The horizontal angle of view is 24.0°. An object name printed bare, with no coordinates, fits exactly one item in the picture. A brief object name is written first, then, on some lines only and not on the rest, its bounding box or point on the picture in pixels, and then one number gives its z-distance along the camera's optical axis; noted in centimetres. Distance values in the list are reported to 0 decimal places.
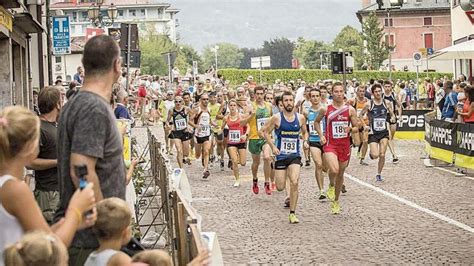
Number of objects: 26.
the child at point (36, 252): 455
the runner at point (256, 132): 2005
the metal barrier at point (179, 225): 704
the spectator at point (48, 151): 880
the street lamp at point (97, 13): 4105
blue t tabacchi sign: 3300
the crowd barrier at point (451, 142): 2267
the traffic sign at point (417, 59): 4952
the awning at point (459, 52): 2783
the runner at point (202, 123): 2534
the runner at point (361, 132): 2441
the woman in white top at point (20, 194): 531
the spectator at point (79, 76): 2861
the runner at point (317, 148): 1859
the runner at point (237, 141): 2283
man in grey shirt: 602
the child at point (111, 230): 554
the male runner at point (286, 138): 1666
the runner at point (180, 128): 2608
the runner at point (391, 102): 2516
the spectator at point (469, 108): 2212
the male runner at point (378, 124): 2194
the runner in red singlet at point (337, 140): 1689
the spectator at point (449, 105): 2756
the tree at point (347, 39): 16810
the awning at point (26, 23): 2222
